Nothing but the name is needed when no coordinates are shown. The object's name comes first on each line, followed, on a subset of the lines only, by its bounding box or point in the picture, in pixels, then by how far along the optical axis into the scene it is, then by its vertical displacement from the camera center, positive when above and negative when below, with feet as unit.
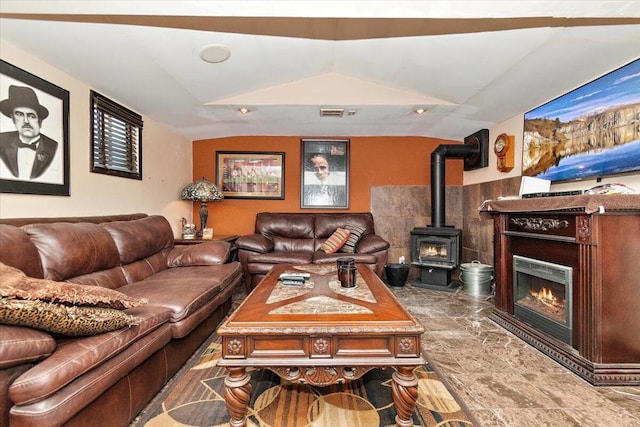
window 8.62 +2.41
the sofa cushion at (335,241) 13.00 -1.15
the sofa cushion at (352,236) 13.08 -0.96
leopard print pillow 3.46 -1.31
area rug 4.93 -3.35
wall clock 11.42 +2.39
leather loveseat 12.18 -1.20
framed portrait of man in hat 5.99 +1.77
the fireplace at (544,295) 6.94 -2.16
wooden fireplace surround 6.02 -1.49
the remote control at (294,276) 6.91 -1.42
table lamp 13.30 +0.98
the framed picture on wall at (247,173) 15.30 +2.13
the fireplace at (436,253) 12.92 -1.71
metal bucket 12.12 -2.60
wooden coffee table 4.42 -2.02
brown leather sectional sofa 3.52 -1.75
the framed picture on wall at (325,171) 15.29 +2.21
